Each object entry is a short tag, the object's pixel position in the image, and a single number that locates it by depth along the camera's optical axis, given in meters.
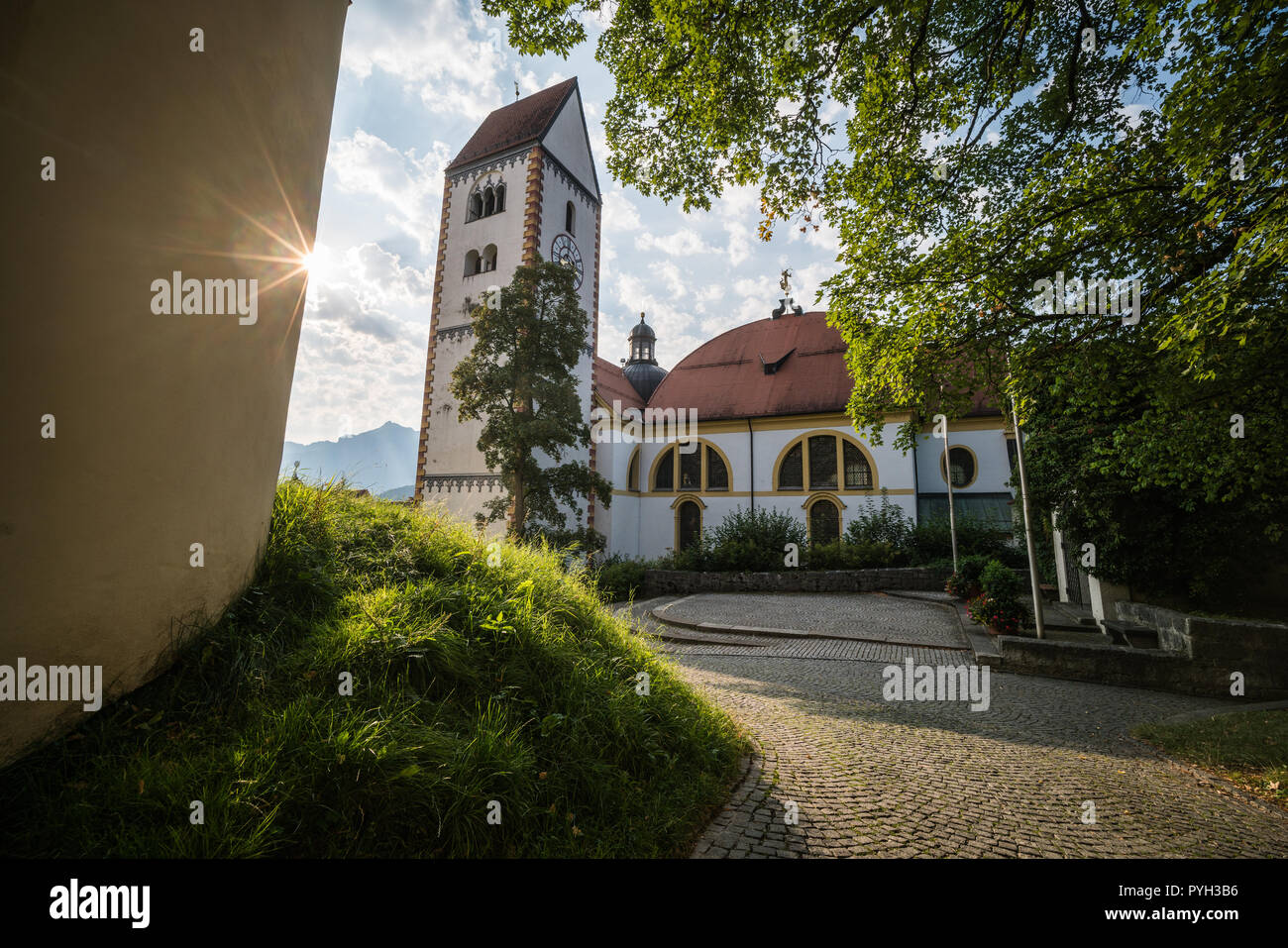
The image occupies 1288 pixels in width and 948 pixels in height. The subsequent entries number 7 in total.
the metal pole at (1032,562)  8.99
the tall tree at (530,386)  15.52
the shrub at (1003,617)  9.84
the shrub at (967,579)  14.87
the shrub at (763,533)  20.22
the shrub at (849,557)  19.38
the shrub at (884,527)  21.81
